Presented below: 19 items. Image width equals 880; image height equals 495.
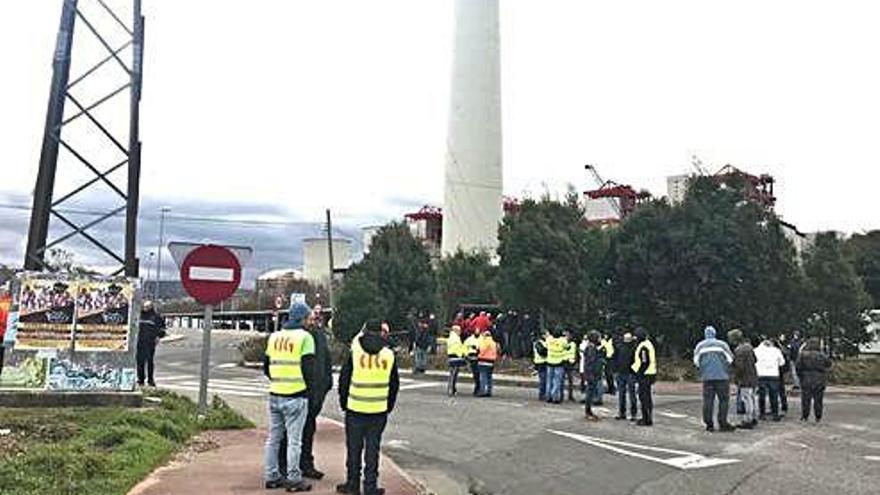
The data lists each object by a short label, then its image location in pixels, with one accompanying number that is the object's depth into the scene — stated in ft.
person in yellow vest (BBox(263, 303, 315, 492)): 28.12
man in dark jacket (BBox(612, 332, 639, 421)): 52.44
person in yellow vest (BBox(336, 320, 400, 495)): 27.68
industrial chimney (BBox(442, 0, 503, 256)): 205.46
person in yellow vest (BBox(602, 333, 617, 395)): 63.74
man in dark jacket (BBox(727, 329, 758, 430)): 52.42
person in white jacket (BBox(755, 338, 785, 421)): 56.03
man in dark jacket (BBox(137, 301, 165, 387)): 59.93
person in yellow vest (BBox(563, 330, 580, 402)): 62.80
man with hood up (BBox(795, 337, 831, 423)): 55.47
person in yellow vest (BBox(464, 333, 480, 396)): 66.69
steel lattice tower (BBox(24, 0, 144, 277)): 50.62
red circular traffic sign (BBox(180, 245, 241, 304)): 38.47
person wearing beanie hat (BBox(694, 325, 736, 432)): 49.83
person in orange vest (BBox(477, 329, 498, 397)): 65.57
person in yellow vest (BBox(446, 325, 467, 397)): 66.08
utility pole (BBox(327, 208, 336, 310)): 162.59
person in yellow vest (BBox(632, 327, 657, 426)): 50.34
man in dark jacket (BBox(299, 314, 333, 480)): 29.19
